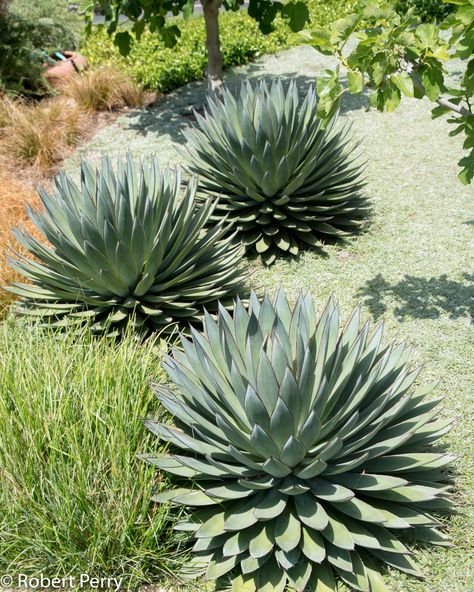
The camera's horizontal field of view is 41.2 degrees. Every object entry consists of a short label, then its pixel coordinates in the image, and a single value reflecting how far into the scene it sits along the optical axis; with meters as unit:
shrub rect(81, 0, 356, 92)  9.87
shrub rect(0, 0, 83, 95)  9.38
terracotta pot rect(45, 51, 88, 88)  10.02
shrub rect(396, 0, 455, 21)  10.95
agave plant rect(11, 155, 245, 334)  3.87
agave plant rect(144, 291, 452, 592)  2.56
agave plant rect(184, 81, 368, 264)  4.98
